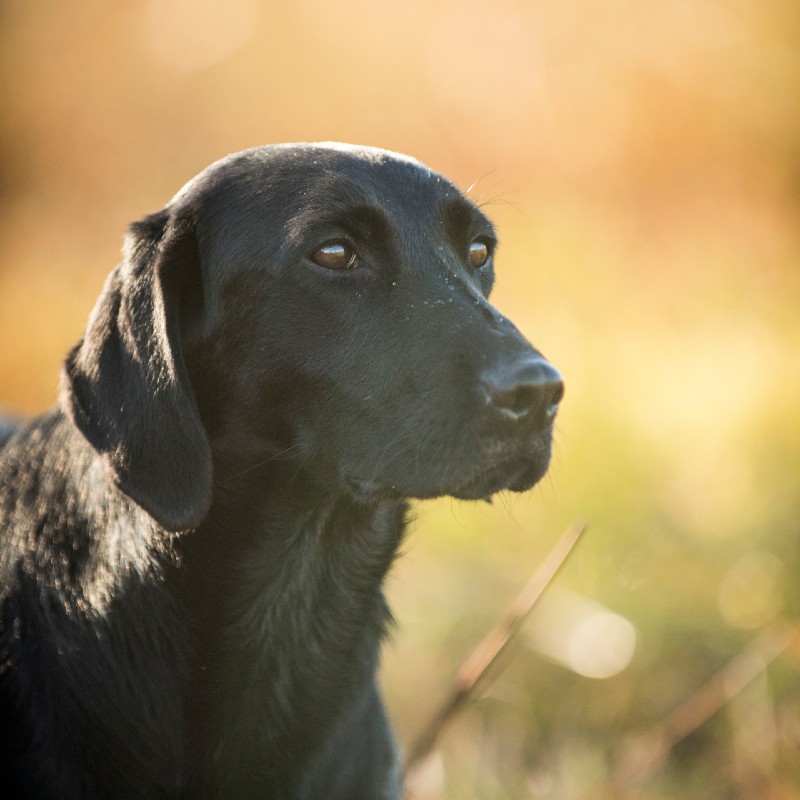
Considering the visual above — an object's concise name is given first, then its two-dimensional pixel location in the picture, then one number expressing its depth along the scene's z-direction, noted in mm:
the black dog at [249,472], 2158
